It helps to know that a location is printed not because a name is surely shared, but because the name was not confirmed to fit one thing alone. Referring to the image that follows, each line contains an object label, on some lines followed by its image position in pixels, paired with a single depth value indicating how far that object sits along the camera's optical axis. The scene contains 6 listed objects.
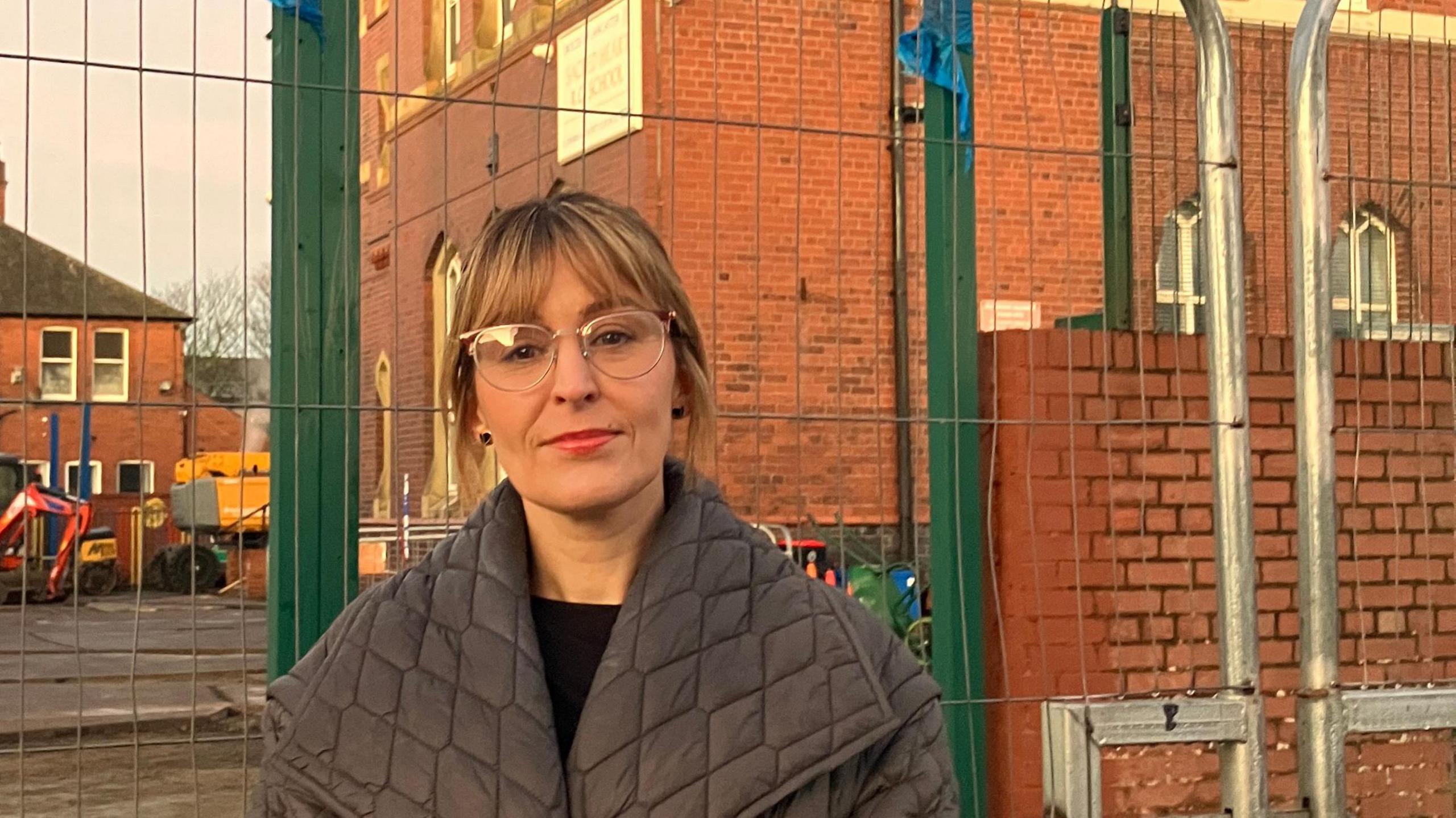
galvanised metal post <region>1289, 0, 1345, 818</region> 4.13
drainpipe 4.29
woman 2.00
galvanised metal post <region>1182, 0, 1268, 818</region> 4.09
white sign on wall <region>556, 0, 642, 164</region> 3.84
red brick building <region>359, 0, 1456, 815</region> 3.91
